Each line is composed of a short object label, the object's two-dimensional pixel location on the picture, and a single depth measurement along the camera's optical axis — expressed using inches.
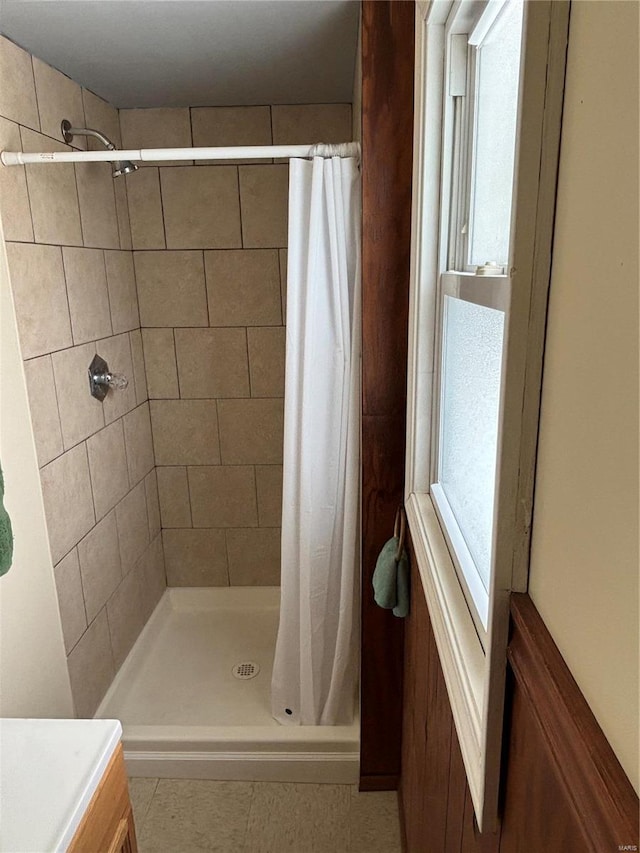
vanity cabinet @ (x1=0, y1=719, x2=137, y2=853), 40.2
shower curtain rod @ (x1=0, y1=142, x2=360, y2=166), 61.6
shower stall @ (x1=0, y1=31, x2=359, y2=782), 70.8
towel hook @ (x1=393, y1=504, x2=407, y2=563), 59.6
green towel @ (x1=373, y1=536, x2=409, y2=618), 58.3
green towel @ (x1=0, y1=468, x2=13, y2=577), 49.2
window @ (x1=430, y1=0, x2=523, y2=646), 35.0
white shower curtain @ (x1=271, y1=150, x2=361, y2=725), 64.9
